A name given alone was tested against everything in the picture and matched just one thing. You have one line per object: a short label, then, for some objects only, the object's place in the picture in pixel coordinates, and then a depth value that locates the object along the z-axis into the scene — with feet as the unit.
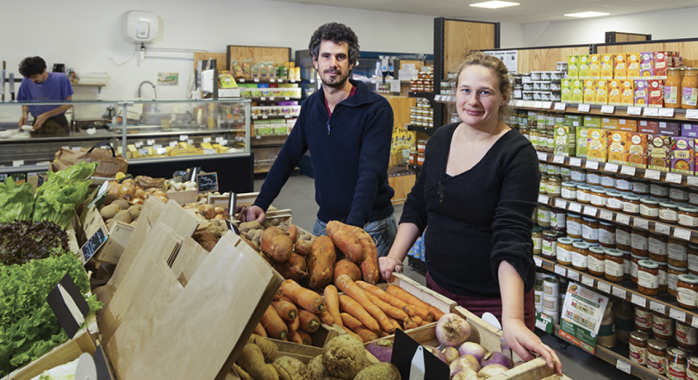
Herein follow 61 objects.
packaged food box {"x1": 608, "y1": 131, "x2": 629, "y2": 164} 9.72
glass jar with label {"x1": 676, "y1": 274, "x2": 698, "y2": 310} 8.43
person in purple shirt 20.79
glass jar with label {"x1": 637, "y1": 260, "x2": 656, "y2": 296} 9.09
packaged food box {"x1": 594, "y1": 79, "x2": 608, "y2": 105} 9.94
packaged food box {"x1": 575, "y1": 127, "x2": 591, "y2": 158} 10.54
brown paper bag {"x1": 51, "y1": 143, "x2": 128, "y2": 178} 10.52
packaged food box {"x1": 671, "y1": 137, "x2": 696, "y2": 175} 8.71
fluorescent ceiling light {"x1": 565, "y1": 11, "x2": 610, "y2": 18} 38.60
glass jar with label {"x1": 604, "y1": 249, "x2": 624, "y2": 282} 9.78
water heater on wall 26.78
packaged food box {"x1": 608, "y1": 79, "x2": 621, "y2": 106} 9.74
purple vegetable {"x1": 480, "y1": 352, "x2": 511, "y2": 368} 3.96
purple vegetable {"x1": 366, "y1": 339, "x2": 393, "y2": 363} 4.14
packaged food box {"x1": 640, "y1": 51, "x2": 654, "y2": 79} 9.31
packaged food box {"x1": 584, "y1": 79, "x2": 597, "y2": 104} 10.16
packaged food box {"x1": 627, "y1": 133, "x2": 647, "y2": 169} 9.43
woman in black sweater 4.64
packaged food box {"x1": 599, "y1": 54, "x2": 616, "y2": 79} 9.98
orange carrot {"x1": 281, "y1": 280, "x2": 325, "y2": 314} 4.75
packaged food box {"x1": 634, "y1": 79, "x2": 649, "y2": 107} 9.27
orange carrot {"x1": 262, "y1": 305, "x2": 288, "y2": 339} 4.45
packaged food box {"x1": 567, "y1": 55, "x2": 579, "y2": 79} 10.57
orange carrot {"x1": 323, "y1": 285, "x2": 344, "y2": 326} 4.88
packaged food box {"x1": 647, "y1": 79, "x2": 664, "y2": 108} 9.04
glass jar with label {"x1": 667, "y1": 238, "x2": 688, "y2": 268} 8.96
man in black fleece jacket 6.72
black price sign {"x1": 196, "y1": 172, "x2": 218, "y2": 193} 11.23
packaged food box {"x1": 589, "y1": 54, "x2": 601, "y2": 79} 10.19
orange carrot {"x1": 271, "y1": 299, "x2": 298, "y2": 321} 4.59
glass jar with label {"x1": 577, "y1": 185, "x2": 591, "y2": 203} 10.42
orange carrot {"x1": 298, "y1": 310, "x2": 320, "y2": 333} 4.67
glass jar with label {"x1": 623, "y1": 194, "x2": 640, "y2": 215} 9.57
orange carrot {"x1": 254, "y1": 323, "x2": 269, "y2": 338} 4.35
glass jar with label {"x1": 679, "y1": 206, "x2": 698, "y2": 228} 8.61
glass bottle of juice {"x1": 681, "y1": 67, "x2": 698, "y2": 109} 8.52
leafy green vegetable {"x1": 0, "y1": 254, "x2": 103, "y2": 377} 3.74
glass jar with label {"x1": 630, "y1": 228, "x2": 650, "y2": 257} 9.62
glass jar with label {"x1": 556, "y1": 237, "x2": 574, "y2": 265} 10.74
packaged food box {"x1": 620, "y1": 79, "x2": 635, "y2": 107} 9.48
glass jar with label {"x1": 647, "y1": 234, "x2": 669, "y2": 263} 9.30
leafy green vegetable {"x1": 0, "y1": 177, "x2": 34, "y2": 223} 6.42
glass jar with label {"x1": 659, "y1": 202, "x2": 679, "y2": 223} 8.92
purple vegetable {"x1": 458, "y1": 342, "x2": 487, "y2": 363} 4.13
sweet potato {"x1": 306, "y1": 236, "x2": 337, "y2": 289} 5.49
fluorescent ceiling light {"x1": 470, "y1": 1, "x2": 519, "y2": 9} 33.22
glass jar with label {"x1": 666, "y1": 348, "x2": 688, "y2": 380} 8.85
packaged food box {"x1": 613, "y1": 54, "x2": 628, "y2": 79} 9.76
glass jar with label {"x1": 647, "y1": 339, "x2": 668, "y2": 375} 9.09
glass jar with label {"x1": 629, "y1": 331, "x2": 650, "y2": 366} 9.39
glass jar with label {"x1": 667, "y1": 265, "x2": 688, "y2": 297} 8.95
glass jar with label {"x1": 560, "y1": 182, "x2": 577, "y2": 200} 10.73
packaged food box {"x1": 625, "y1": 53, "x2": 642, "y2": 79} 9.53
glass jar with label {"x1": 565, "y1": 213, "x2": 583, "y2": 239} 10.71
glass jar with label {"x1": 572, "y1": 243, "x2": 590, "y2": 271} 10.39
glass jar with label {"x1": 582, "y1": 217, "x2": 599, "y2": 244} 10.41
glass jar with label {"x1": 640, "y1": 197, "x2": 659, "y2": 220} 9.28
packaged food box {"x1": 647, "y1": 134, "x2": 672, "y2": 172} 9.05
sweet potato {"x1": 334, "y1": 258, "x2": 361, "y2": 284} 5.56
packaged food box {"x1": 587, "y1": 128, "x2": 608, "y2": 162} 10.15
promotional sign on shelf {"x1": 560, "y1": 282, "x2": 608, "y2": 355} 10.11
